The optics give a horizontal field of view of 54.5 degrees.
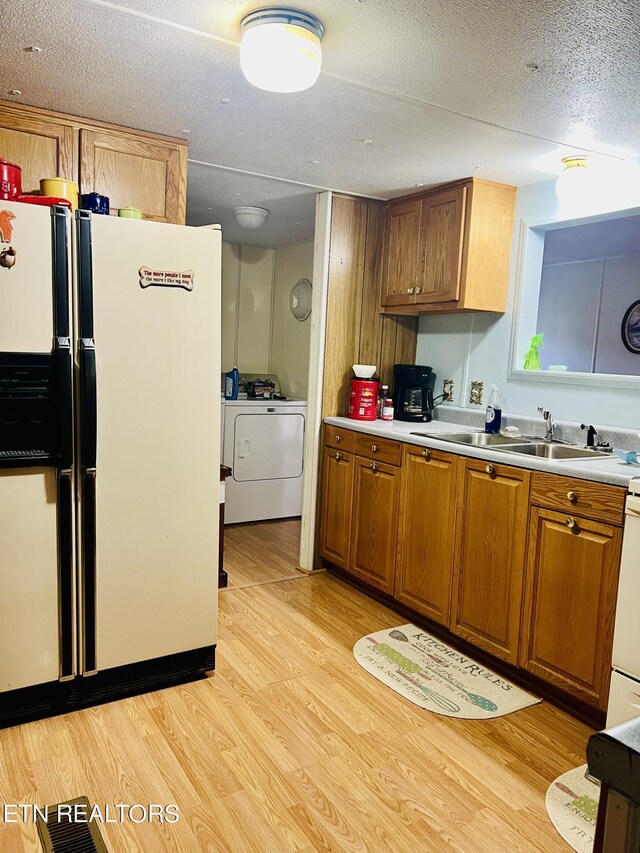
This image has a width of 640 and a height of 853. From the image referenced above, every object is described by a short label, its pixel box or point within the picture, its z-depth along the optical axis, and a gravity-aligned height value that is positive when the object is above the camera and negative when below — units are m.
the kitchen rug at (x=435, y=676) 2.40 -1.31
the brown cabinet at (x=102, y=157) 2.44 +0.78
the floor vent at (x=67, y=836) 1.63 -1.31
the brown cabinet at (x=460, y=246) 3.19 +0.61
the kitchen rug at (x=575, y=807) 1.74 -1.30
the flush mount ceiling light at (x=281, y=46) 1.69 +0.85
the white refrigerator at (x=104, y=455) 2.06 -0.38
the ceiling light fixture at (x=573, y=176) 2.71 +0.85
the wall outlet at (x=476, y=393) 3.54 -0.17
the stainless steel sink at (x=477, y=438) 3.24 -0.40
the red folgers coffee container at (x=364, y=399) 3.63 -0.24
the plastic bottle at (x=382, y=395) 3.75 -0.22
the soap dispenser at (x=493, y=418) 3.26 -0.29
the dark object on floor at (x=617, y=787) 0.59 -0.40
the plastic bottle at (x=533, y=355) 3.28 +0.05
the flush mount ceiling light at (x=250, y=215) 4.11 +0.91
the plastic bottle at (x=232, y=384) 4.81 -0.25
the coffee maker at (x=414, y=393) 3.70 -0.20
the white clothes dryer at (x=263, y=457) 4.60 -0.78
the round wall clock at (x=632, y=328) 4.91 +0.33
